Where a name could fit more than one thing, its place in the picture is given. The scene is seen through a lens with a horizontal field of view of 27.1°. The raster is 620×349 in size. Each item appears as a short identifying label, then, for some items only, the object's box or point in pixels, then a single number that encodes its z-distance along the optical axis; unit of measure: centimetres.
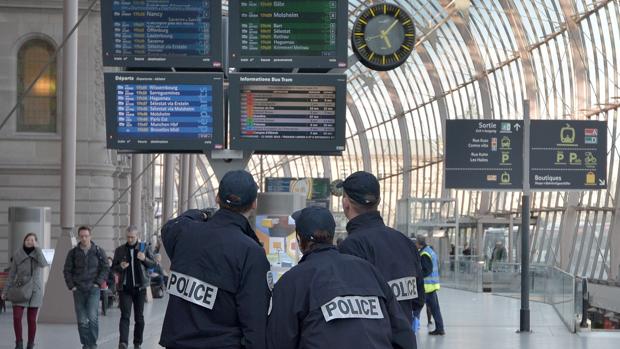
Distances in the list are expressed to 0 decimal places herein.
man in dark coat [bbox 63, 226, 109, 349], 1553
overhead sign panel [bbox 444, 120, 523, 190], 2466
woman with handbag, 1573
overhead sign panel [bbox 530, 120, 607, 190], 2422
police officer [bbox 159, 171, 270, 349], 640
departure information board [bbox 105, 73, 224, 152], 1211
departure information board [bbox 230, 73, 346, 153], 1215
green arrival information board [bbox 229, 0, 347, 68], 1217
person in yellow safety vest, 2095
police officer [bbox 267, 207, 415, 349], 544
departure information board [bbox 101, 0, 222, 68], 1209
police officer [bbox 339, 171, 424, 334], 720
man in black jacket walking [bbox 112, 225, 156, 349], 1614
